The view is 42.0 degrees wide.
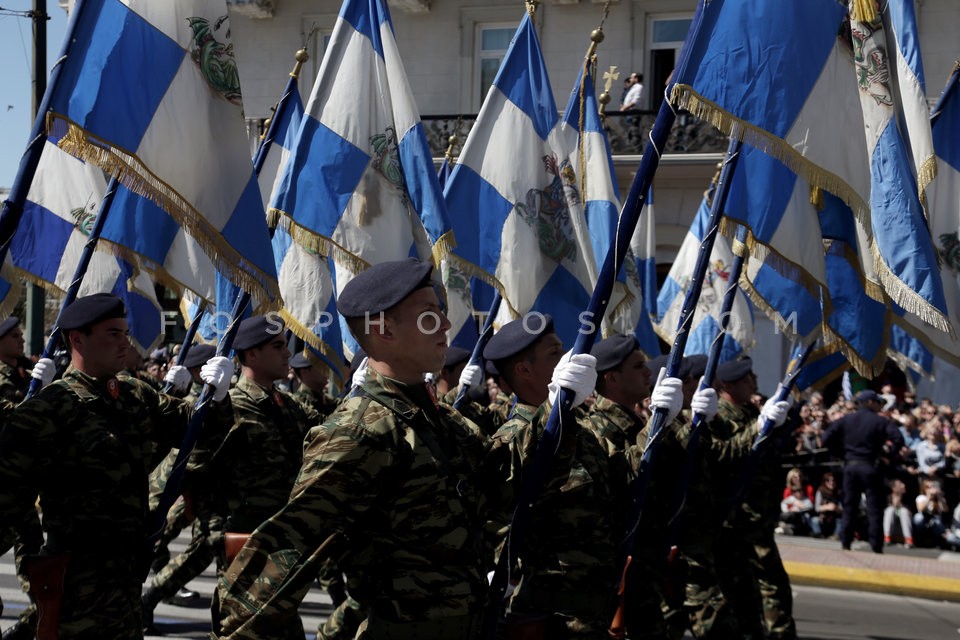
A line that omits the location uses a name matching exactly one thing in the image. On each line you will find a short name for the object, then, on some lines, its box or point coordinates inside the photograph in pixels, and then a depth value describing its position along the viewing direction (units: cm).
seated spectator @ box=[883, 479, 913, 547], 1342
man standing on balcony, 2242
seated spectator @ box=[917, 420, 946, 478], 1341
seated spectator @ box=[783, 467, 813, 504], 1406
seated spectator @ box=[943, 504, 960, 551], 1323
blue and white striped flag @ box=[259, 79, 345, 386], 820
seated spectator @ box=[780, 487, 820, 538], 1409
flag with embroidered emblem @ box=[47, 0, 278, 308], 552
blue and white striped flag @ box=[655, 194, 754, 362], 1174
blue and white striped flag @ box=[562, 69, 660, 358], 987
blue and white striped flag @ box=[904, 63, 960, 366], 818
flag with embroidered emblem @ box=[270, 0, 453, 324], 775
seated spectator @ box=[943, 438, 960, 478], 1345
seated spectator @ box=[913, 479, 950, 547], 1330
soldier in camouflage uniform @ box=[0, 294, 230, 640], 493
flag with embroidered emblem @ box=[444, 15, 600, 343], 864
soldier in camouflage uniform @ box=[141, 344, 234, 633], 732
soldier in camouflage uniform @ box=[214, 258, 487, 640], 318
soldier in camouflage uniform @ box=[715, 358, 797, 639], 761
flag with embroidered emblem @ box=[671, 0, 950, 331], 530
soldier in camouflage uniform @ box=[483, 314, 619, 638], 472
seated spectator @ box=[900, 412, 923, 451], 1423
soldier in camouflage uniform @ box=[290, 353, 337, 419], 884
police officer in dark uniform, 1270
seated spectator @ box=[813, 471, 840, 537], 1412
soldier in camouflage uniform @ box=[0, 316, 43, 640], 628
